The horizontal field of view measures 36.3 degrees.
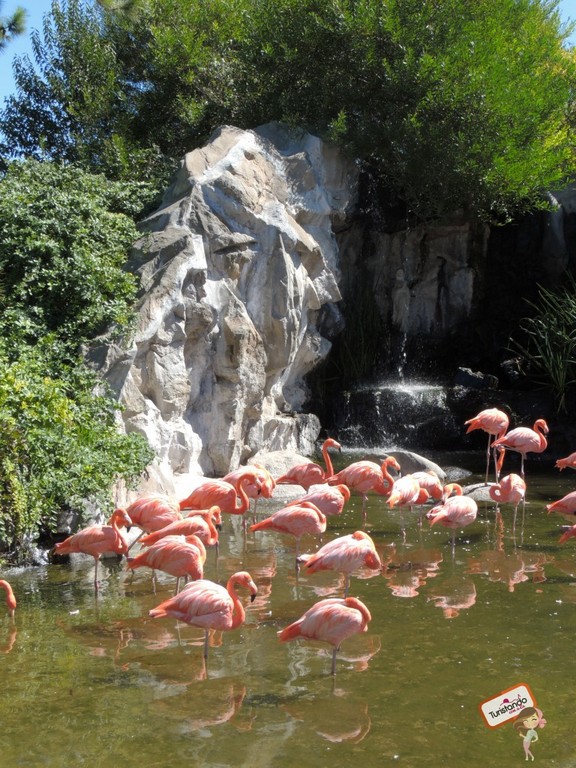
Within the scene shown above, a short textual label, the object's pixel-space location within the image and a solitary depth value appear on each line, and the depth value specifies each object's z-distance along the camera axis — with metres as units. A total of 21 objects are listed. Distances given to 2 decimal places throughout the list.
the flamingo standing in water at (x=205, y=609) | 4.93
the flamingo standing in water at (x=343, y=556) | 5.81
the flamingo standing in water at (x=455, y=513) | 7.36
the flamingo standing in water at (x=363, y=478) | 8.54
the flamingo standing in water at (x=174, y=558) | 5.73
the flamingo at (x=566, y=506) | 7.90
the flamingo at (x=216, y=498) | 7.54
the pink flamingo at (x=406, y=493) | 7.78
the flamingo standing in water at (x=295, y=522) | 6.83
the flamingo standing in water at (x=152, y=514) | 6.82
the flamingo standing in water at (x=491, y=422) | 10.17
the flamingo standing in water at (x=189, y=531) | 6.25
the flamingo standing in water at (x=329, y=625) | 4.77
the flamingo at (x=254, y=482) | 8.05
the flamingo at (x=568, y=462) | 9.58
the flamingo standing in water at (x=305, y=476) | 9.05
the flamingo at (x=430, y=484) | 8.62
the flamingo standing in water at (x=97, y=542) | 6.30
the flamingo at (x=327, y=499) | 7.57
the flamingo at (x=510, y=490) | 8.46
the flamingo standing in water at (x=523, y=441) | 9.86
